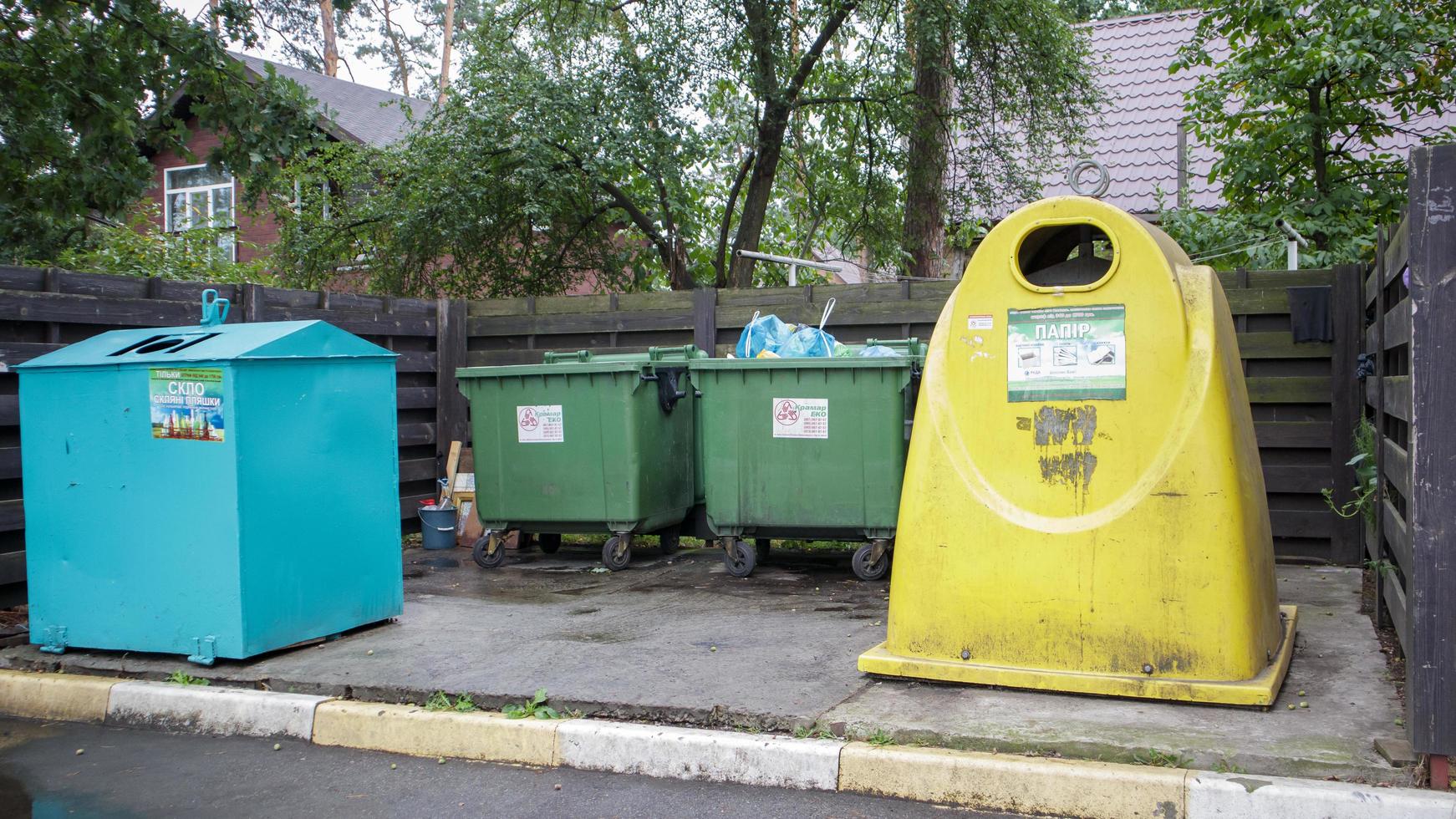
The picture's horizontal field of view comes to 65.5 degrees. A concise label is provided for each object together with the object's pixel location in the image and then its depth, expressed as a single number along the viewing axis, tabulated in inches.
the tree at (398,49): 1224.7
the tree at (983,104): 457.7
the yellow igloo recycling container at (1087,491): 155.6
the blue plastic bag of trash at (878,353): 276.8
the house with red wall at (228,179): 832.3
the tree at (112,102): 317.1
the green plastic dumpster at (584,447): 291.4
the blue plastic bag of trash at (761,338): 291.6
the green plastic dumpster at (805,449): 267.4
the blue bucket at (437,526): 339.6
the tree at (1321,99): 334.3
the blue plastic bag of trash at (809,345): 284.8
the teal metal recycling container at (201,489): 196.1
